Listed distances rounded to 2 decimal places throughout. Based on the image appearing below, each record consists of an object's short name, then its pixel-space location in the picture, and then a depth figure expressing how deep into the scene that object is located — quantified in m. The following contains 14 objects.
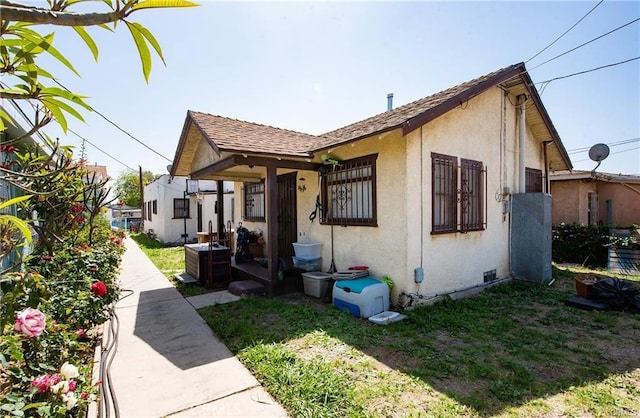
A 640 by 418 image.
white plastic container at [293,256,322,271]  7.42
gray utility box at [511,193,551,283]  7.64
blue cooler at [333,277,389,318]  5.47
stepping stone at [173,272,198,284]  8.19
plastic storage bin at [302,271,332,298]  6.71
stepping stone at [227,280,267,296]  6.91
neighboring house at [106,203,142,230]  28.33
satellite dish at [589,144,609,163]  9.51
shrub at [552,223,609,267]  10.03
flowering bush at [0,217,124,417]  2.23
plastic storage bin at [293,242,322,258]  7.57
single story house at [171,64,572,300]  5.90
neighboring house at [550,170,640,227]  12.94
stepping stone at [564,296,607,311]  5.76
